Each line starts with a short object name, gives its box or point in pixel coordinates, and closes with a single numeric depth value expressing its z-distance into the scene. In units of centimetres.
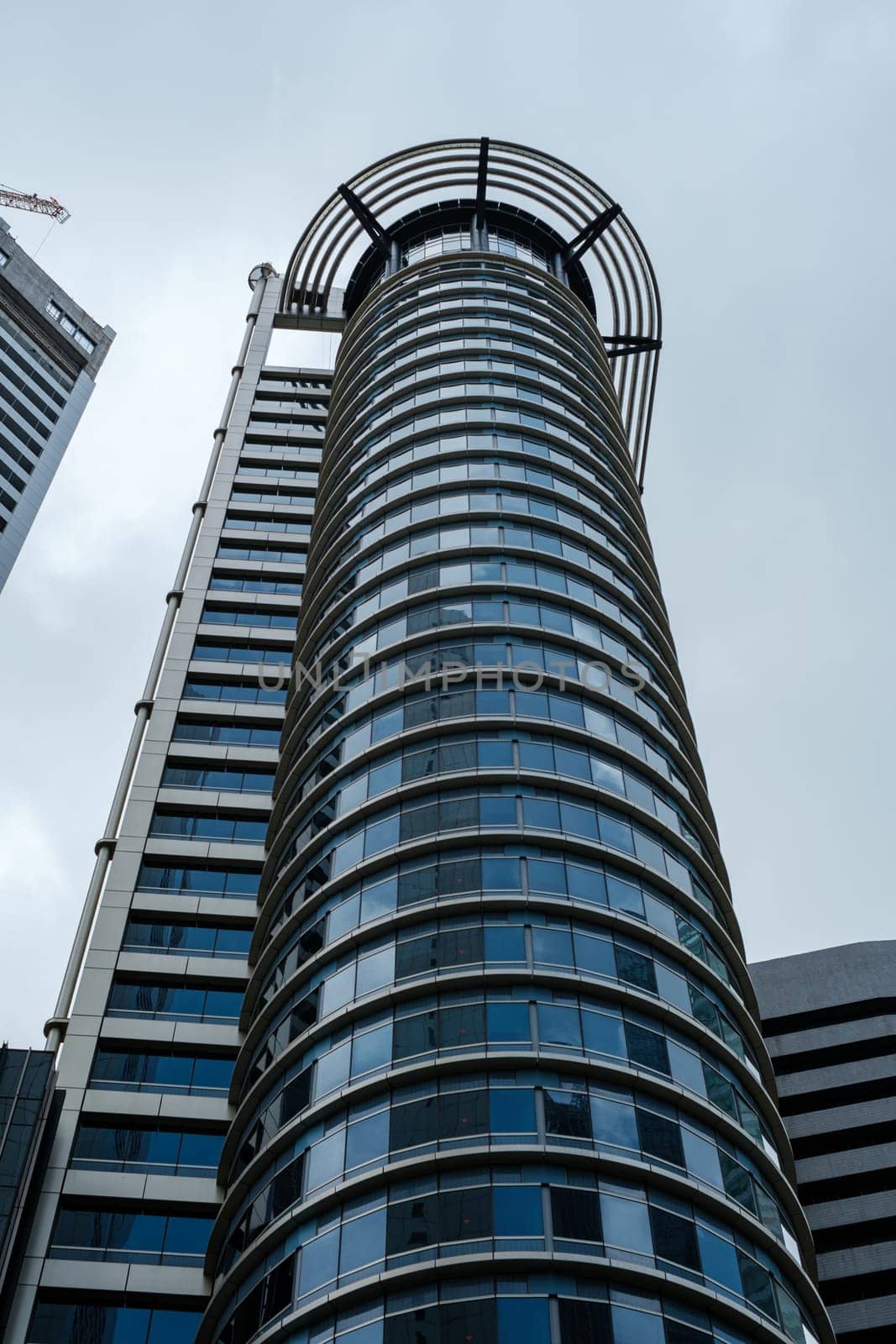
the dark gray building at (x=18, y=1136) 3841
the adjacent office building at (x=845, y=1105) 5662
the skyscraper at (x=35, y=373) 10888
